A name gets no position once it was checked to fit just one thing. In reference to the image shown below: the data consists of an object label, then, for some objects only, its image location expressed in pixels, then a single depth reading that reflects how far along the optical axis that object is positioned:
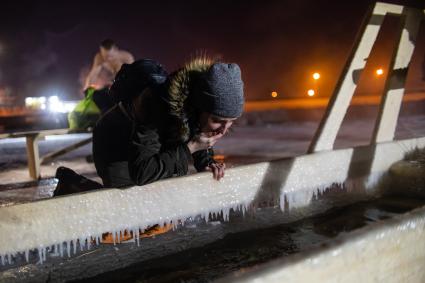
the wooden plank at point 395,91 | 4.00
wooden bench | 4.34
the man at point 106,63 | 5.54
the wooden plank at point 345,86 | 3.70
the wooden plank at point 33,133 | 4.31
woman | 2.21
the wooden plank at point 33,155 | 4.40
